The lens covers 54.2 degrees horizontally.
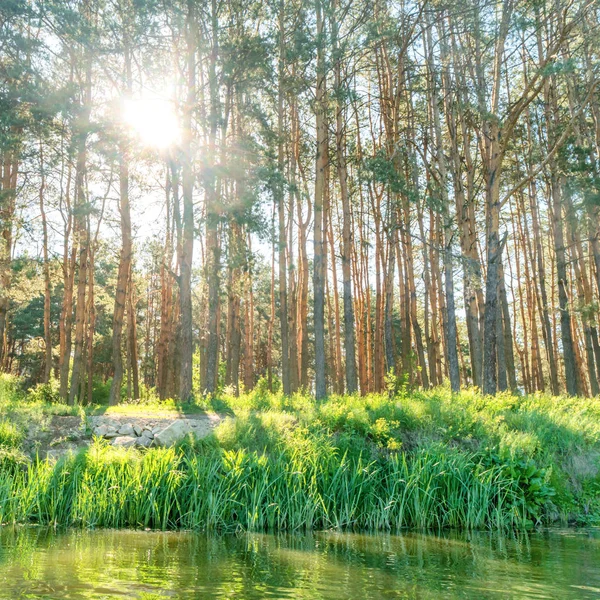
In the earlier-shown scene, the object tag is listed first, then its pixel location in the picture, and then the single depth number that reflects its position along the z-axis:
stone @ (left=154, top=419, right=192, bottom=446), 7.91
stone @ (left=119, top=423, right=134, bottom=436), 8.50
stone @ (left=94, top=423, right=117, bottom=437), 8.48
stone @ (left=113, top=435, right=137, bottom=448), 7.96
